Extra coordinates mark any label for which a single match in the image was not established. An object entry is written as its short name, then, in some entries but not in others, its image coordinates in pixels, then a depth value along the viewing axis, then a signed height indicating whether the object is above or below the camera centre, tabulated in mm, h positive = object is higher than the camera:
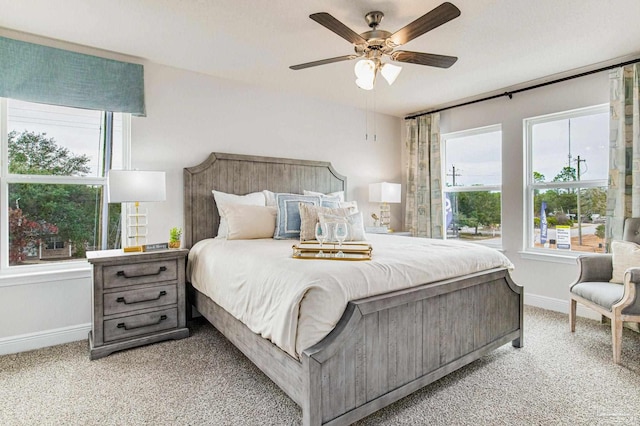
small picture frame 2777 -300
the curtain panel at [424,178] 4637 +469
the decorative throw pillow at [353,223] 2946 -109
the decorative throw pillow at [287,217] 3139 -56
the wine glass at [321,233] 2236 -146
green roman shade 2588 +1101
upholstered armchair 2336 -586
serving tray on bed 1992 -256
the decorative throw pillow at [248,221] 3057 -95
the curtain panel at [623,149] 2980 +564
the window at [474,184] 4211 +360
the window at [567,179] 3410 +341
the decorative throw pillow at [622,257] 2631 -366
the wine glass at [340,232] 2166 -135
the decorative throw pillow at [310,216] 2947 -44
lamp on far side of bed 4520 +251
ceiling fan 2023 +1109
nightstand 2470 -688
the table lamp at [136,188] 2615 +186
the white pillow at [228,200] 3264 +111
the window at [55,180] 2709 +260
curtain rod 3096 +1369
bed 1530 -747
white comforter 1571 -374
